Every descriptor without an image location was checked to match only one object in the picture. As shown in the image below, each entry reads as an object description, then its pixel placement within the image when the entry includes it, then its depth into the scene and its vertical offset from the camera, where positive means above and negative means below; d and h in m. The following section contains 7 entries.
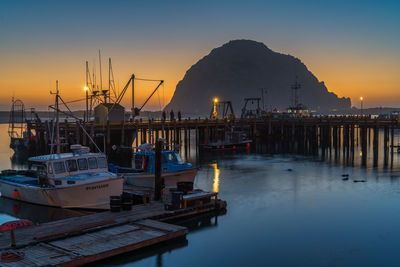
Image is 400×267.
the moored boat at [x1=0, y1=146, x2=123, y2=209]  23.30 -3.47
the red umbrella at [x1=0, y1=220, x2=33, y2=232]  17.03 -4.49
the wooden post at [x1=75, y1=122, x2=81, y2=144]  49.74 -1.58
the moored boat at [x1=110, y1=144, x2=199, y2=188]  28.12 -3.49
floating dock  14.83 -4.77
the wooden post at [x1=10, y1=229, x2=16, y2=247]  15.47 -4.48
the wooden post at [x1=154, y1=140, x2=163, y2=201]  23.91 -3.12
